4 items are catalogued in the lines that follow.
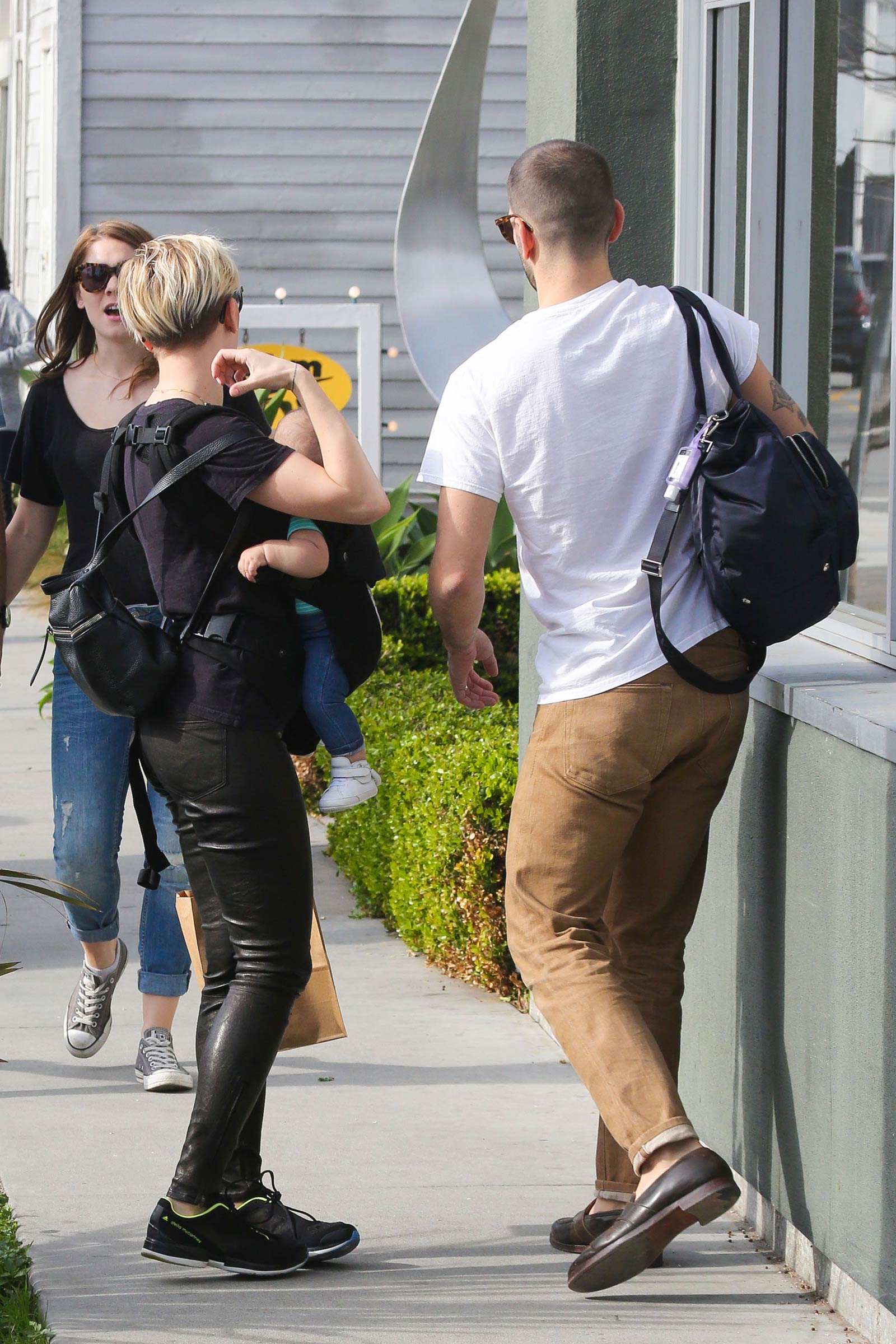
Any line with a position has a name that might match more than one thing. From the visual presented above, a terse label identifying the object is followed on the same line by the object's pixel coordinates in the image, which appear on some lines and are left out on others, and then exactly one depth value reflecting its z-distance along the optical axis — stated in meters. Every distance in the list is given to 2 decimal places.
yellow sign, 21.62
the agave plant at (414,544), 17.22
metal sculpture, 15.91
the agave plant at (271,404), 17.55
